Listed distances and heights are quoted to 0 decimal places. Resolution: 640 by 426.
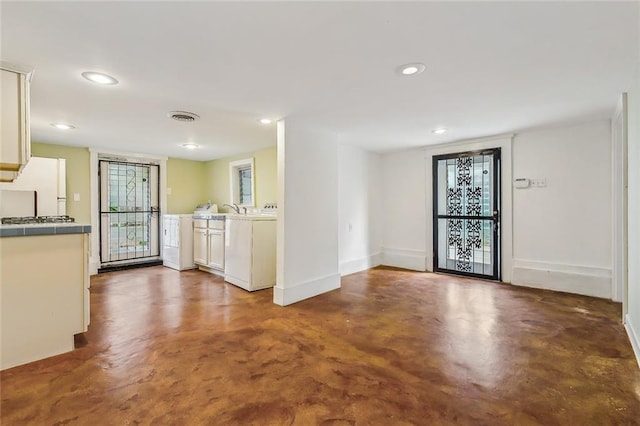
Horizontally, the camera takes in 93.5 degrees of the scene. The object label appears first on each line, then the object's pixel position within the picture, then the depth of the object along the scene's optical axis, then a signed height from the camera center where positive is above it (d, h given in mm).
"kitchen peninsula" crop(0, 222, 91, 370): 2062 -557
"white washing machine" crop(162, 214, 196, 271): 5234 -502
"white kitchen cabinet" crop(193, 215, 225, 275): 4661 -515
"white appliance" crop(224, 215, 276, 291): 3965 -525
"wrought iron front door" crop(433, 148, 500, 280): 4430 -40
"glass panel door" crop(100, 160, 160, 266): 5332 +17
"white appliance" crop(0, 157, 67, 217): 3977 +326
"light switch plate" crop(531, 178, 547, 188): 3996 +364
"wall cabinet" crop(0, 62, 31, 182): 2104 +682
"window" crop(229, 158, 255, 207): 5812 +579
